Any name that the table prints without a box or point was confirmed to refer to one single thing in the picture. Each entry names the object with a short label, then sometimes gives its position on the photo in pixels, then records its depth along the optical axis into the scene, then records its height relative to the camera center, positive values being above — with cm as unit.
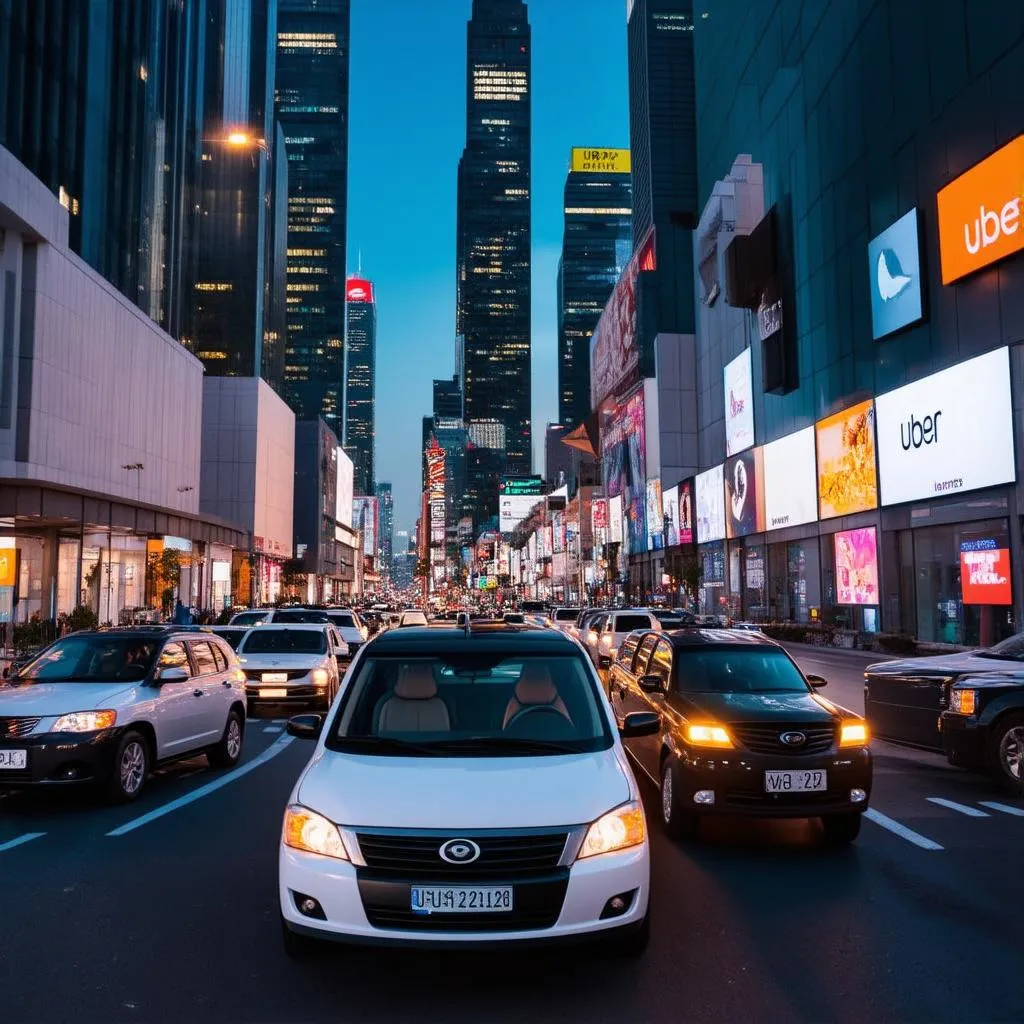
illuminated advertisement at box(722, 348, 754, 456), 5829 +1177
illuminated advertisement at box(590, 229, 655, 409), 8900 +2675
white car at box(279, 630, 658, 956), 412 -123
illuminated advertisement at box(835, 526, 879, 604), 3928 +54
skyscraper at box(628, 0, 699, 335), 8994 +5999
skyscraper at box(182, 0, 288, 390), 11338 +4691
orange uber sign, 2831 +1217
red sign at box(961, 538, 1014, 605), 2938 +19
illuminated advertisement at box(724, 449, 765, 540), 5528 +545
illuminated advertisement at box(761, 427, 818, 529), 4678 +539
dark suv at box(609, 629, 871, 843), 712 -143
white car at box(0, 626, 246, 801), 833 -128
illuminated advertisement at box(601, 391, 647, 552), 8525 +1158
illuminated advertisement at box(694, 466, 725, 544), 6309 +541
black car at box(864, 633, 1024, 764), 1027 -133
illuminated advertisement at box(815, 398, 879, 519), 3948 +541
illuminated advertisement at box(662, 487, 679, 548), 7406 +544
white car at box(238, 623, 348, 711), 1530 -150
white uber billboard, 2952 +533
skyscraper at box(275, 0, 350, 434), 18862 +3765
